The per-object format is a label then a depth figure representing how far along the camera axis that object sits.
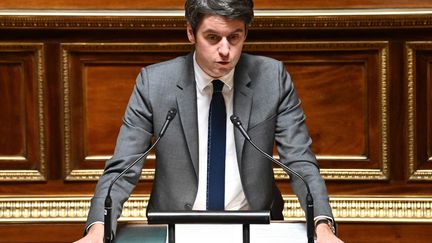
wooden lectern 8.20
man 8.81
